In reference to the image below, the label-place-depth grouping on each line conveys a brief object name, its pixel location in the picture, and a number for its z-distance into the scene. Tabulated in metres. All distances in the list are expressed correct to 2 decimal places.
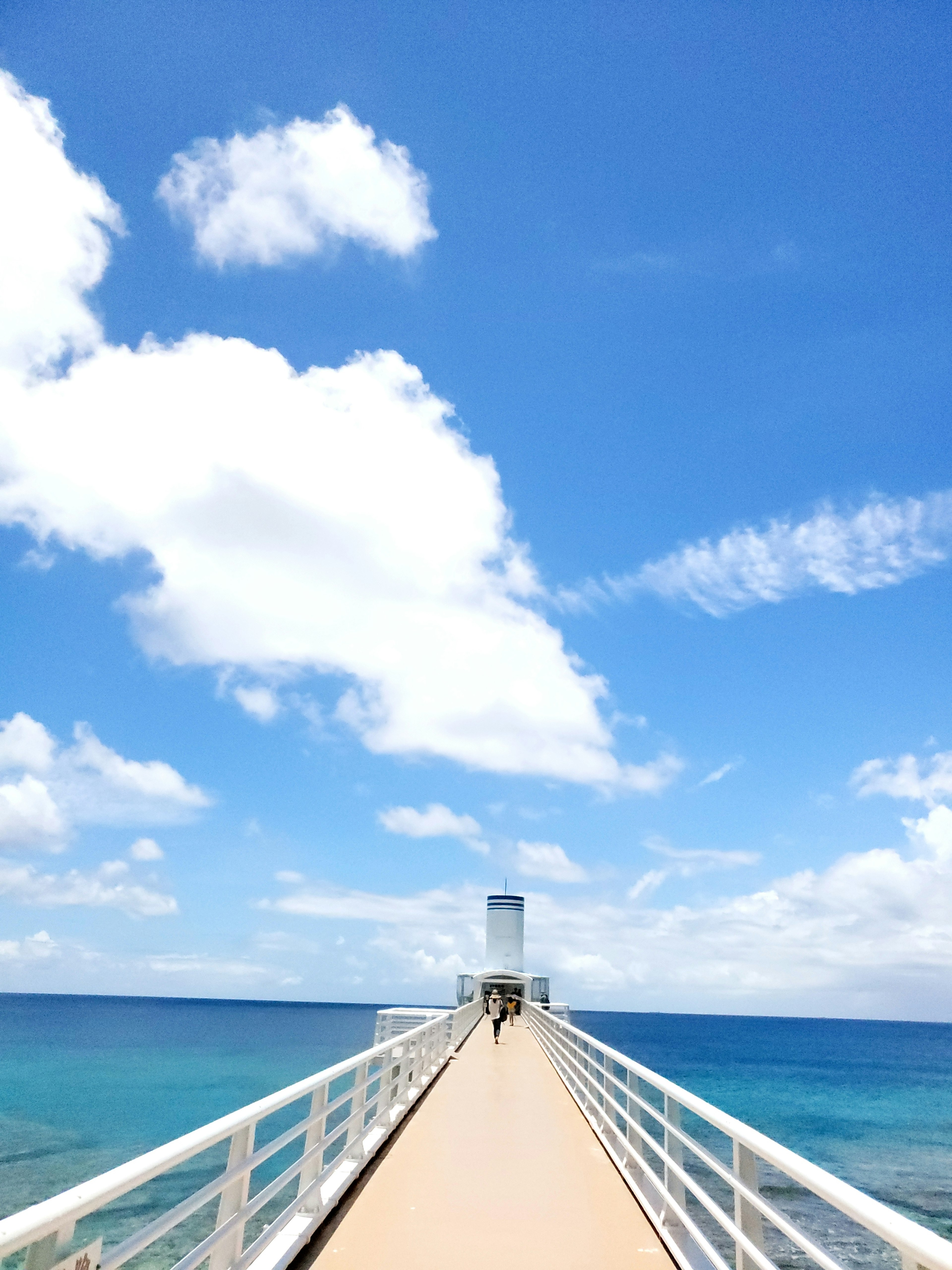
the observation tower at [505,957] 46.22
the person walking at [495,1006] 38.84
